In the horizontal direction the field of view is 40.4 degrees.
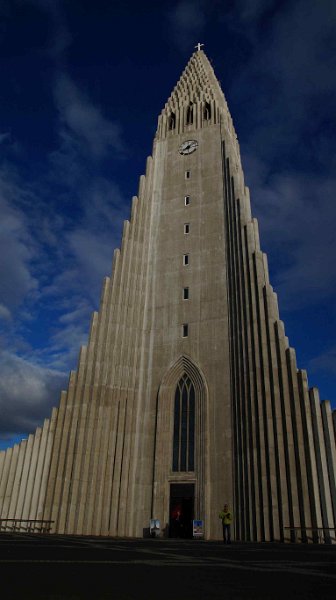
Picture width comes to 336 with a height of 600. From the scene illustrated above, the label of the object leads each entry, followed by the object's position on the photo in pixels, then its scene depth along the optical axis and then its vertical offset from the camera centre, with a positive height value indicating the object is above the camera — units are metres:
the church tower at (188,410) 20.75 +5.78
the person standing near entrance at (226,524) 16.73 +0.35
